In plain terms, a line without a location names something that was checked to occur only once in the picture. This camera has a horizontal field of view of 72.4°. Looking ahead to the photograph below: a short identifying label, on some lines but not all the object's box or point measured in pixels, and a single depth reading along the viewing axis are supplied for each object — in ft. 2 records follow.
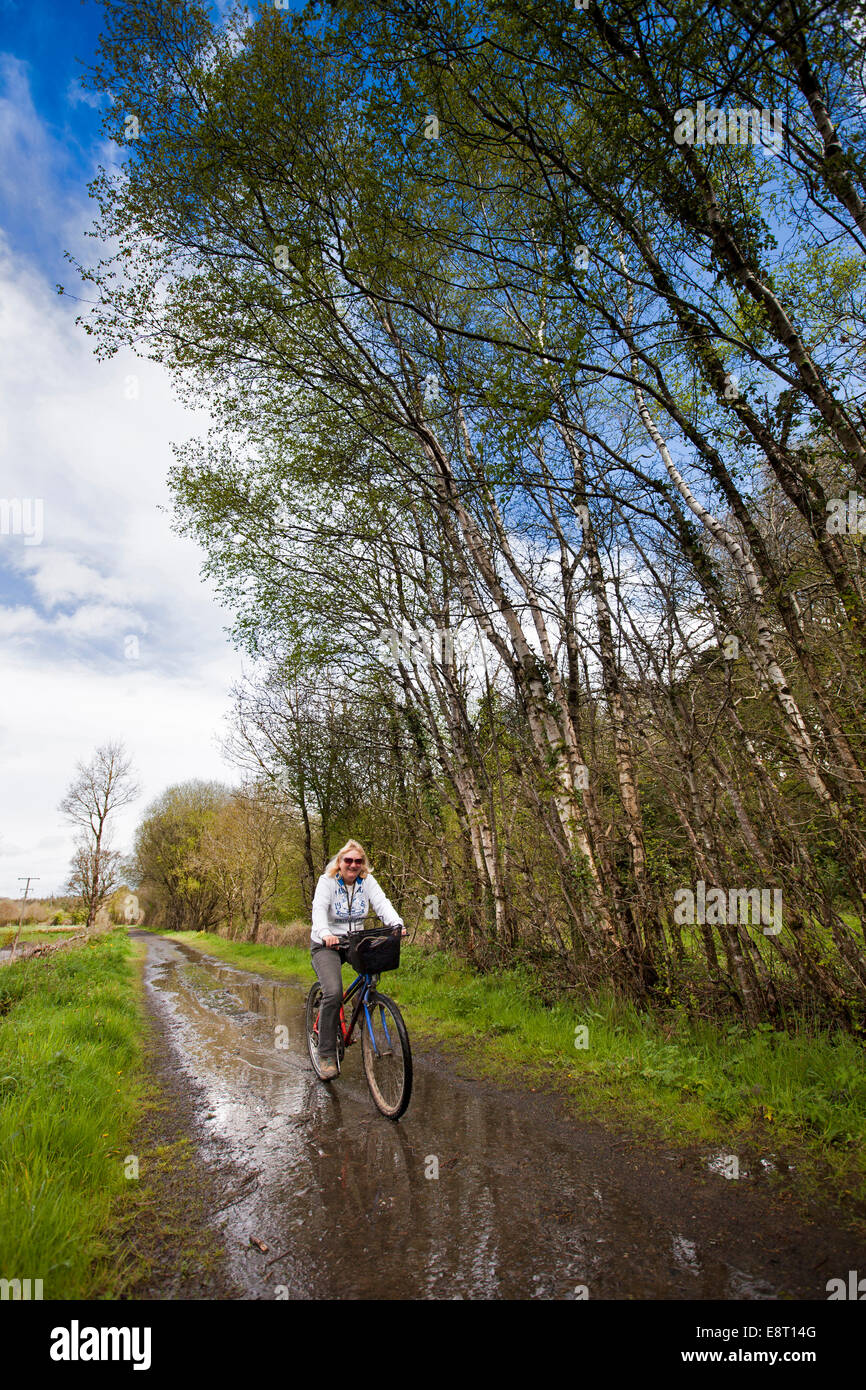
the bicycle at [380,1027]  14.29
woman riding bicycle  16.89
